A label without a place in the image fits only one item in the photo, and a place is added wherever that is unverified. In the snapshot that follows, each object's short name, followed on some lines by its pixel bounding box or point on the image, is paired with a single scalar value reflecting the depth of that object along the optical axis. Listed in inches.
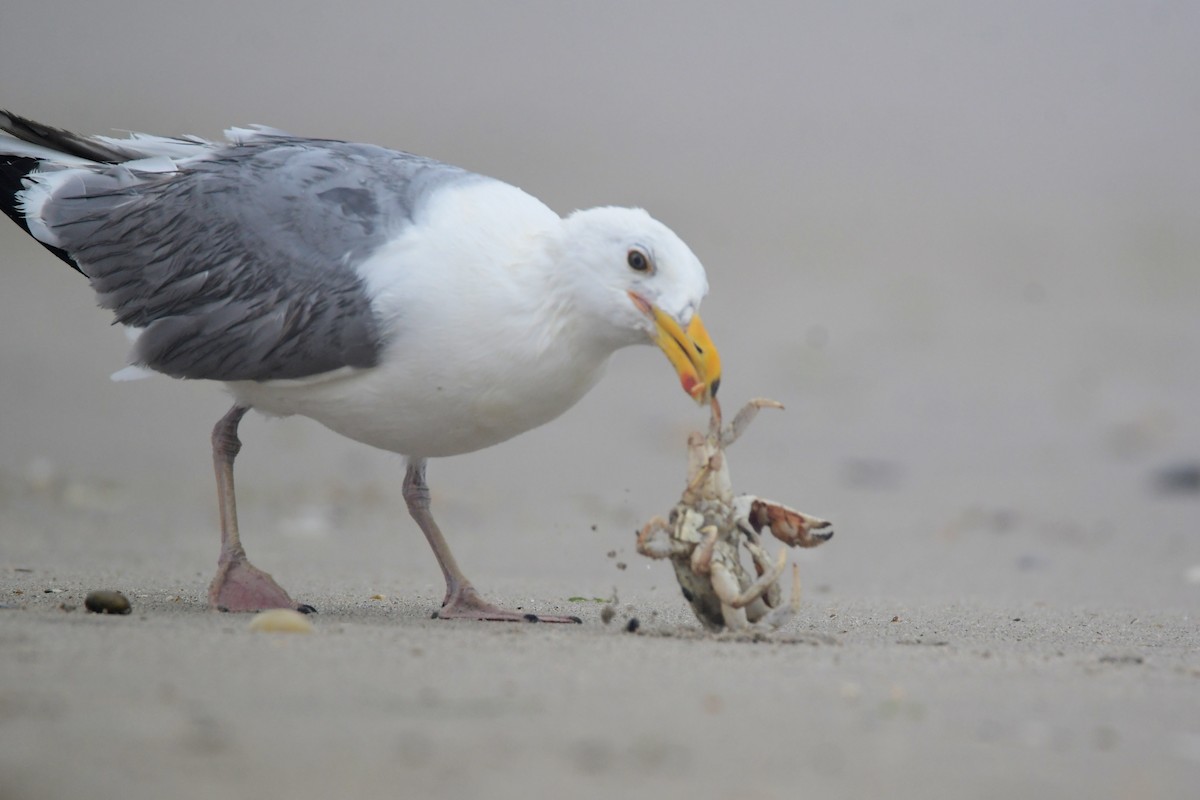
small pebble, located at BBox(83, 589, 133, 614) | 369.1
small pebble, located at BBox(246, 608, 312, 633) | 334.6
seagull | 368.8
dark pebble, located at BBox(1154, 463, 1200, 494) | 725.1
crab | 356.8
